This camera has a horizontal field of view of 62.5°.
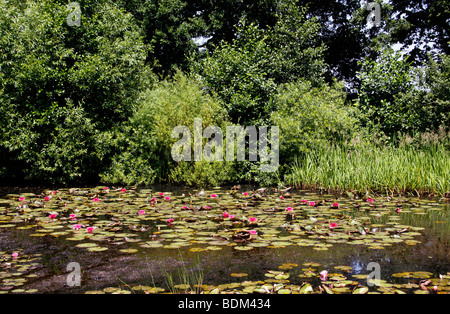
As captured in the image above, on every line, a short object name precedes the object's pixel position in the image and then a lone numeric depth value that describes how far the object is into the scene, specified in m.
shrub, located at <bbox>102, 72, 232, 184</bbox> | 9.93
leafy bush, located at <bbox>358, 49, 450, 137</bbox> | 11.13
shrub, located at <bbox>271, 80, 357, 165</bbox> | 9.51
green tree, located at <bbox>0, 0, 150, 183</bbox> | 9.64
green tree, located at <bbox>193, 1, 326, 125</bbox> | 10.91
